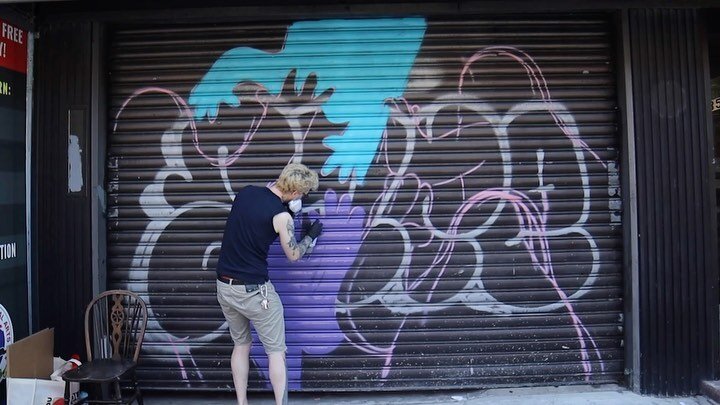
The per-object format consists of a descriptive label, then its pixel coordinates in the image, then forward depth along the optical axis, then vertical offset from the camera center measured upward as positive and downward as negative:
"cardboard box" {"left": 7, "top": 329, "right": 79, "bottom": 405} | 3.23 -1.11
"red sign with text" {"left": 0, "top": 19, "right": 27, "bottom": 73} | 3.66 +1.20
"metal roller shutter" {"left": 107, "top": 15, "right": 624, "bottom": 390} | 3.97 +0.03
